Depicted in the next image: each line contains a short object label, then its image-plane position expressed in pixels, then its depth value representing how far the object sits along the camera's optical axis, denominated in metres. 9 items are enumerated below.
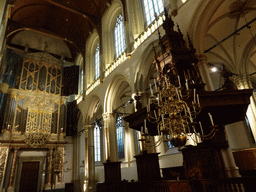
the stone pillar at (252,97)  8.62
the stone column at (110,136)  9.55
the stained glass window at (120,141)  14.74
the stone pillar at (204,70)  5.85
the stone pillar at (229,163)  5.00
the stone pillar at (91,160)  11.10
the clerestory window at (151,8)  8.45
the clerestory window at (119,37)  11.09
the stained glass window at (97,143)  15.41
